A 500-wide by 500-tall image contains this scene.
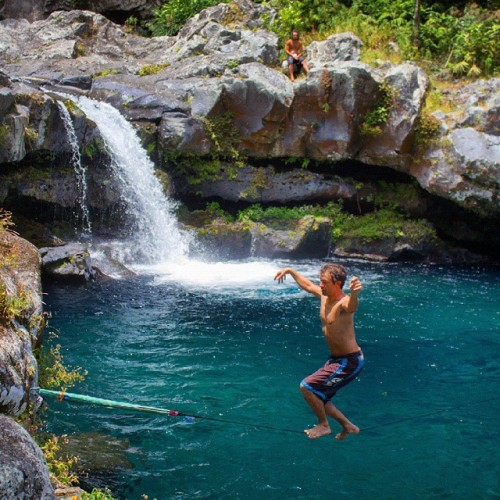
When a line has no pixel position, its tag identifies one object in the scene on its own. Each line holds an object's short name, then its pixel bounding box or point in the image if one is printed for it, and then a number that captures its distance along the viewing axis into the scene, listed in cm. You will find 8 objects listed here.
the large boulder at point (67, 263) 1320
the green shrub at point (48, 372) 623
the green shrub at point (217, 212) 1777
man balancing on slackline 615
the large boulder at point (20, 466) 372
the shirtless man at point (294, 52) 1823
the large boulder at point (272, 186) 1809
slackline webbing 527
